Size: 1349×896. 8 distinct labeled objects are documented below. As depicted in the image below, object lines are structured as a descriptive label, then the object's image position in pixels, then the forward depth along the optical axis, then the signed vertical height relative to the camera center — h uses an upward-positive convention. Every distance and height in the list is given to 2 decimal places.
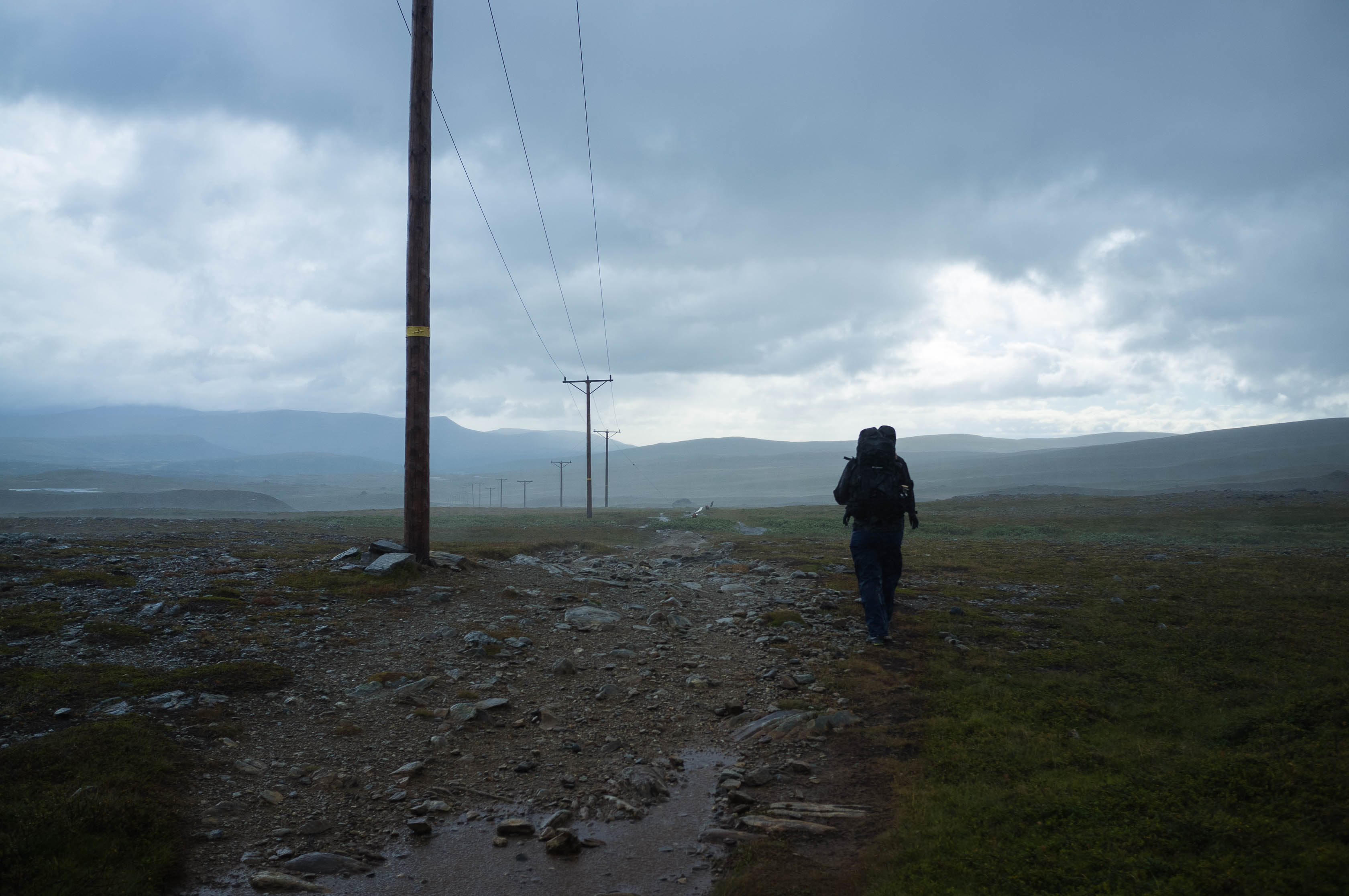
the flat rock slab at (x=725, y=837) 4.86 -2.76
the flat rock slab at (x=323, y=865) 4.73 -2.82
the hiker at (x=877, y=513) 9.95 -0.84
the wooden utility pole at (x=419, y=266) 14.14 +3.99
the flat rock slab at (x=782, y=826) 4.84 -2.67
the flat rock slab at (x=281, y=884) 4.49 -2.80
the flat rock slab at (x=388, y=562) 13.78 -2.12
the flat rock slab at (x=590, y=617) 12.06 -2.87
